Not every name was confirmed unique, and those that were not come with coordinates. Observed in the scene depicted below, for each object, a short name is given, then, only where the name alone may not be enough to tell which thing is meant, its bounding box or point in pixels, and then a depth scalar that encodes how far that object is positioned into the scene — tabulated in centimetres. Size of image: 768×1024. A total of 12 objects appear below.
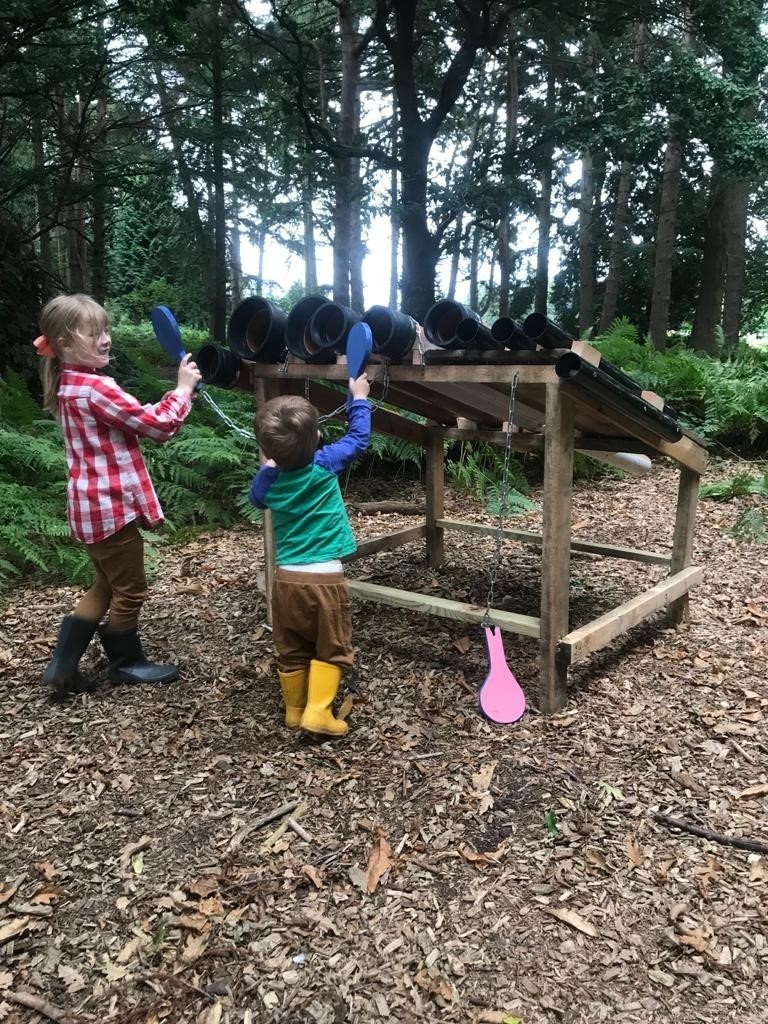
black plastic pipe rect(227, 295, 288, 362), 362
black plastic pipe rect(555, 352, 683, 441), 279
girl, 305
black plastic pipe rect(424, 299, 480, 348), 318
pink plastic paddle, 321
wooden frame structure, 308
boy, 297
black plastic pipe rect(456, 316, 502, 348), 304
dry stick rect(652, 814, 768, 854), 248
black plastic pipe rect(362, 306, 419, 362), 317
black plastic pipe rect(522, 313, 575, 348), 285
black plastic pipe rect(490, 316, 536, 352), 291
